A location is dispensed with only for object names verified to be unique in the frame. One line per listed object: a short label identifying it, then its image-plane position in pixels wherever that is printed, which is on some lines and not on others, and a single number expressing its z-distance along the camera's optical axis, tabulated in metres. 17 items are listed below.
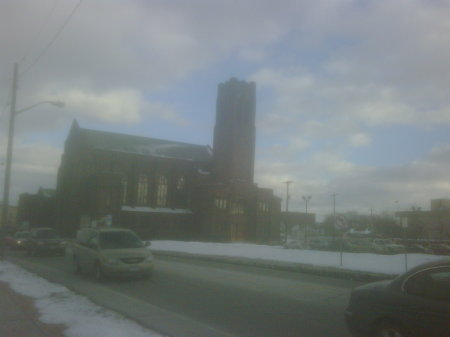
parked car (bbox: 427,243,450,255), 40.69
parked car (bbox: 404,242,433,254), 40.23
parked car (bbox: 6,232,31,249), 35.17
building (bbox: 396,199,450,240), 68.94
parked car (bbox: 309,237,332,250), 42.83
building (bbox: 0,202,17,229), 144.77
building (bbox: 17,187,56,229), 79.44
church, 60.00
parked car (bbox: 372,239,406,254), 39.12
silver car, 14.55
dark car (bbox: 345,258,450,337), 5.97
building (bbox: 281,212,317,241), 111.88
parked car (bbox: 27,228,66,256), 27.17
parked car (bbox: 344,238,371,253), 40.22
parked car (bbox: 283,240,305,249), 47.66
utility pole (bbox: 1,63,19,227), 22.70
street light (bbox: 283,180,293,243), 70.22
